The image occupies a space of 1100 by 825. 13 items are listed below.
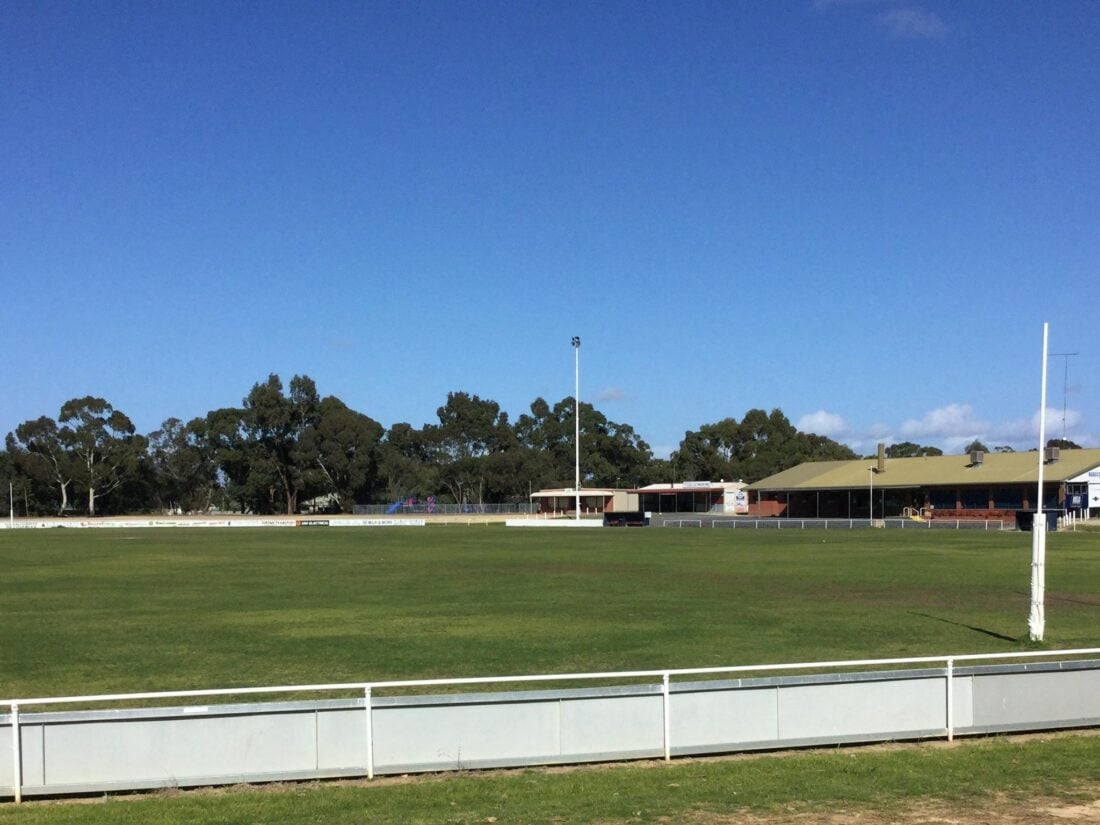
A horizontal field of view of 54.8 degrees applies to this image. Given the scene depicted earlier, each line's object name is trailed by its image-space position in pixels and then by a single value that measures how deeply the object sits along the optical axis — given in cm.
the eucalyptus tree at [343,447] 15875
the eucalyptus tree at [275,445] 15838
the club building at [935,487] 9388
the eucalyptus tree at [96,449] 16075
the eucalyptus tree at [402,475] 17098
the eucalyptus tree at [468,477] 17612
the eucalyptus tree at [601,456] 18875
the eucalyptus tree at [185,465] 18475
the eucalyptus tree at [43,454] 15850
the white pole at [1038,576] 2085
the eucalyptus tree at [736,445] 19425
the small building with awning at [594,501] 14612
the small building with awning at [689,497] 13950
